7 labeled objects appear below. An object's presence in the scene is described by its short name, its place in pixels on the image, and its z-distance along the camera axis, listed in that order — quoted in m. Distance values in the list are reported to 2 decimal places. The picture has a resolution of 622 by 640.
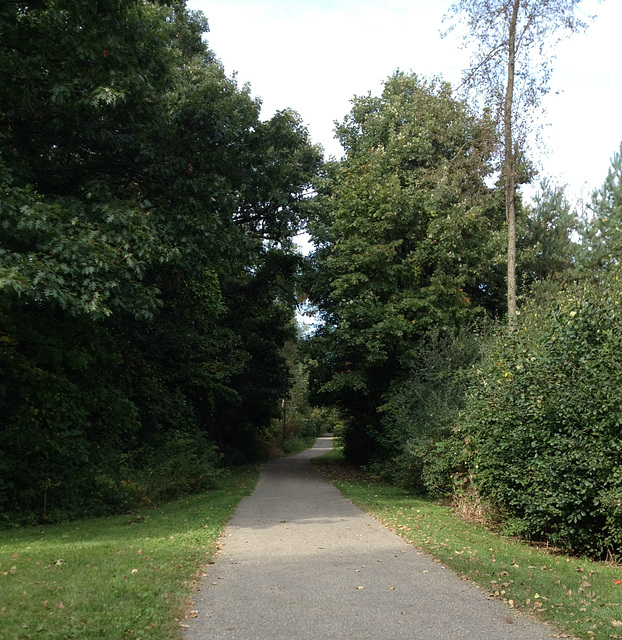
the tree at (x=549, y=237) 23.25
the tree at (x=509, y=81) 14.70
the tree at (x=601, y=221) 20.08
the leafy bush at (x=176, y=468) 14.90
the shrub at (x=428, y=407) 14.00
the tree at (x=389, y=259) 19.53
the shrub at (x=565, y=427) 8.00
